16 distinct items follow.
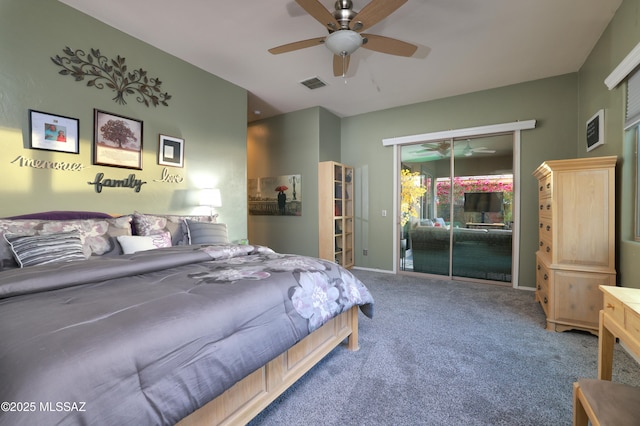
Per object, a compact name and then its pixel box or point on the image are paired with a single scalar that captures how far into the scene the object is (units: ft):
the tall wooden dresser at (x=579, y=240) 7.66
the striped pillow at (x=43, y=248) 5.54
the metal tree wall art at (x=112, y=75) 7.84
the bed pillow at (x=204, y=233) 9.20
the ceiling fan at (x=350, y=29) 6.46
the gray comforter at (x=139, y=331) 2.39
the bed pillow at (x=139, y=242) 7.21
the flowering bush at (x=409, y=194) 15.08
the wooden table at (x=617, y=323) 3.59
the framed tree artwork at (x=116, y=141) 8.34
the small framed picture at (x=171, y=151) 9.91
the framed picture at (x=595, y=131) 8.91
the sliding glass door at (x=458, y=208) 13.01
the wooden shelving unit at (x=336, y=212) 14.97
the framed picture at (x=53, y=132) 7.20
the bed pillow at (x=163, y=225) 8.21
